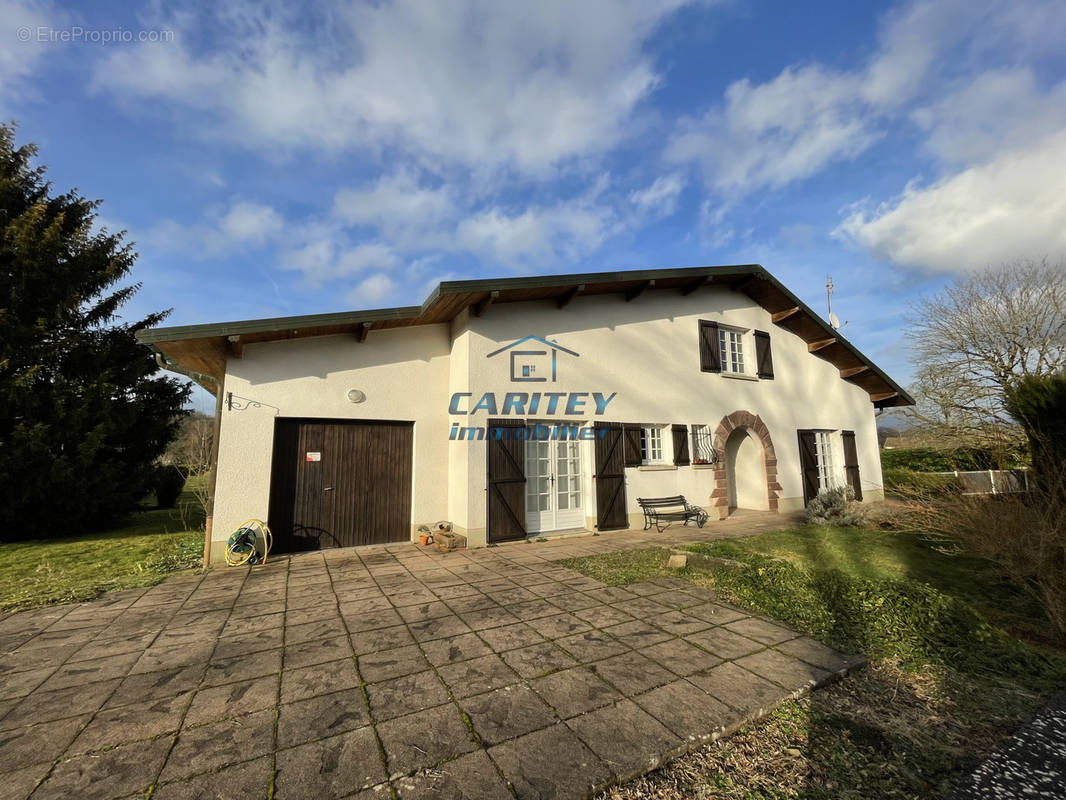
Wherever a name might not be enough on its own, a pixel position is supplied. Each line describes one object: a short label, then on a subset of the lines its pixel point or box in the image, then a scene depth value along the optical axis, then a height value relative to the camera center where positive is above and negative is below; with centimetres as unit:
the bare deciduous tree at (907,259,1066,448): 1439 +348
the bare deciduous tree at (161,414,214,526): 896 +30
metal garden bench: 859 -113
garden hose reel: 598 -114
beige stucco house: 658 +87
